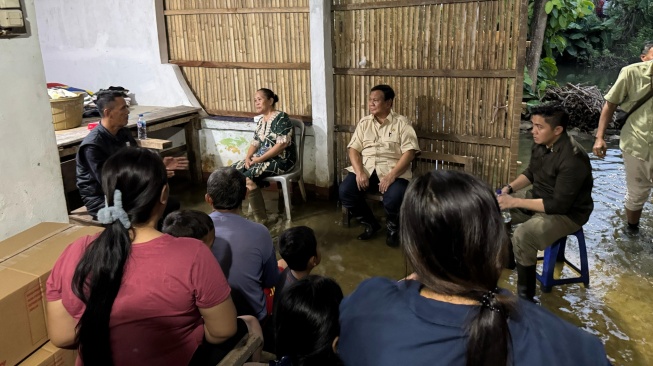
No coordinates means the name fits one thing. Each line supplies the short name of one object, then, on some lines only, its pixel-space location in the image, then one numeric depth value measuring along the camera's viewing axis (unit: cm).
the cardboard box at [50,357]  197
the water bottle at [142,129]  475
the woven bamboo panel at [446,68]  414
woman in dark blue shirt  104
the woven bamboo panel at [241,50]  496
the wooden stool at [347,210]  439
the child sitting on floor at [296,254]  251
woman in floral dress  465
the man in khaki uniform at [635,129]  386
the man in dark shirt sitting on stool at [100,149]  335
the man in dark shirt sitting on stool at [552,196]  305
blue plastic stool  329
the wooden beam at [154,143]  409
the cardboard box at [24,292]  186
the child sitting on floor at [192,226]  223
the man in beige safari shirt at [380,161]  423
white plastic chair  466
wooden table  423
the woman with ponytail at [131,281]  157
